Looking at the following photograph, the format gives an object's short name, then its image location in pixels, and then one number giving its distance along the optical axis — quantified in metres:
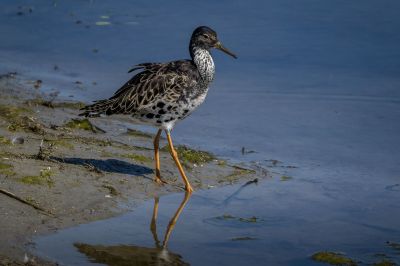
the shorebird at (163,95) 10.45
